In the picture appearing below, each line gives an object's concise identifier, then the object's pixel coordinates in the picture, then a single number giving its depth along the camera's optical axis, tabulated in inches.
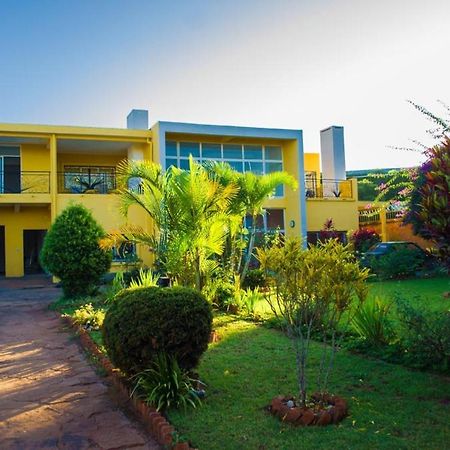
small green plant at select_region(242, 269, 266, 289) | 556.4
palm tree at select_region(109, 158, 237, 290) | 367.4
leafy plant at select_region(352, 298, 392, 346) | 281.9
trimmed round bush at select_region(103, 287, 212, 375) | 211.2
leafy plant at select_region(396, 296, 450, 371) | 236.1
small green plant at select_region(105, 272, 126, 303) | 454.3
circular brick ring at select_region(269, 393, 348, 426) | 179.0
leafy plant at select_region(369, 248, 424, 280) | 652.7
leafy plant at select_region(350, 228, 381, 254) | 865.4
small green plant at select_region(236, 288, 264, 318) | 420.1
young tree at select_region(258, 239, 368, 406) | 179.0
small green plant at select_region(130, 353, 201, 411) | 201.9
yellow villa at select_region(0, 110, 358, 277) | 846.5
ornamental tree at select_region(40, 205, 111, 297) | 526.9
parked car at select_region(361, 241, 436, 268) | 669.9
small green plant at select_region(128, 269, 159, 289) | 375.2
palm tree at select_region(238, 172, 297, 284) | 479.2
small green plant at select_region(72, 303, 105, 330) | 377.0
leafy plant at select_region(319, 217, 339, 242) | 837.8
